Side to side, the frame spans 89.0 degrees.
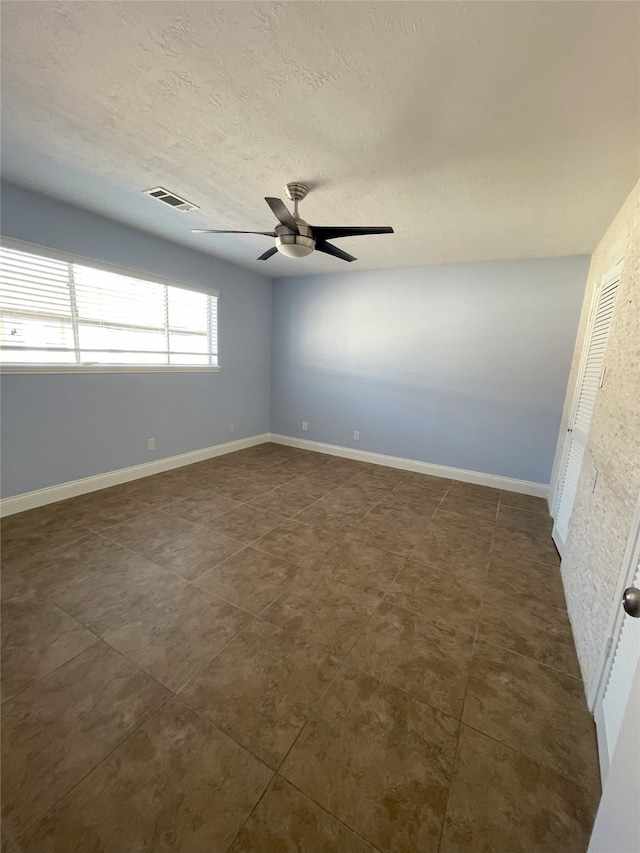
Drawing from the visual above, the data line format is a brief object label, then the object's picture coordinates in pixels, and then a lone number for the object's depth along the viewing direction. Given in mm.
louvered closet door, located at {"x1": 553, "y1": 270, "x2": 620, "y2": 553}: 2344
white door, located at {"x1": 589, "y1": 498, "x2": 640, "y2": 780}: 1137
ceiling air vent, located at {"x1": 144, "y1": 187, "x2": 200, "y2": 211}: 2477
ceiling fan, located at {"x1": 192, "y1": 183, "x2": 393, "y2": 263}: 2091
